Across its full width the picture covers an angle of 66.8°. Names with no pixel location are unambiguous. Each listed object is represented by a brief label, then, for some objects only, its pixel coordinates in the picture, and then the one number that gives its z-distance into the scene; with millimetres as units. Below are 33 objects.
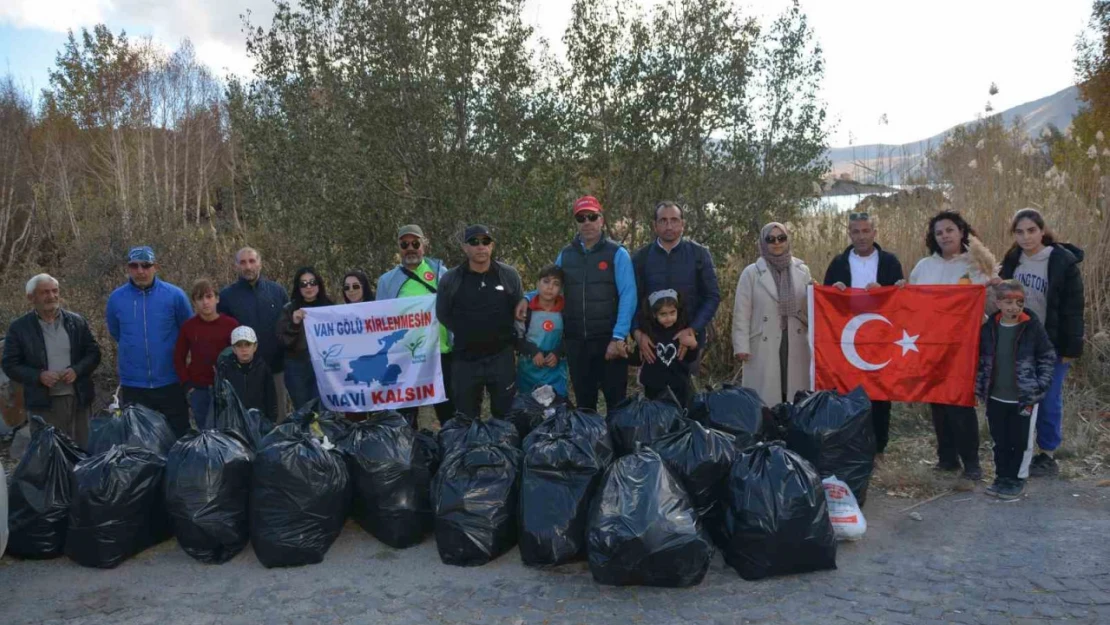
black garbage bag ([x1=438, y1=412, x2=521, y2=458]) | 5084
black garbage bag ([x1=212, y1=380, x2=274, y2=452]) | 5324
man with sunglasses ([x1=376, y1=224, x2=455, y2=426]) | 6297
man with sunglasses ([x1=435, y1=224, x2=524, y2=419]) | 5777
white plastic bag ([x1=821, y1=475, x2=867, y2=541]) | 4641
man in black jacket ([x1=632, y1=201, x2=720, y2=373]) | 5766
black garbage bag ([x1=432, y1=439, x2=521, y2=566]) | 4570
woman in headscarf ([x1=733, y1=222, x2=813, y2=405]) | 5980
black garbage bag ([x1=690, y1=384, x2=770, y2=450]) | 5160
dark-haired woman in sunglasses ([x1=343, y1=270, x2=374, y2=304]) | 6328
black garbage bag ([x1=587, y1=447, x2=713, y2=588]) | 4074
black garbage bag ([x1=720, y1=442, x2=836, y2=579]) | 4242
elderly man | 6043
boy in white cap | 5766
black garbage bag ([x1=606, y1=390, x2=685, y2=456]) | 5125
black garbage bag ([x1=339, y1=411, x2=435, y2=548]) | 4879
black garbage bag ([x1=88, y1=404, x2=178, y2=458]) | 5230
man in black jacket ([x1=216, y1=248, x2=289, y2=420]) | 6164
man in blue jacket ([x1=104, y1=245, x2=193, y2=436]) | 6062
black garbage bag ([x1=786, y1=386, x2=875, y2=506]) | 5109
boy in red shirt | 5898
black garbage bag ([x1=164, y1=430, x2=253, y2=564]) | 4656
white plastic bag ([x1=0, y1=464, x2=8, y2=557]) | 4137
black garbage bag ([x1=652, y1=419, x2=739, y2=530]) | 4559
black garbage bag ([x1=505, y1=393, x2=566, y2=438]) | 5598
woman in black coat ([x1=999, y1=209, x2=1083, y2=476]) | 5516
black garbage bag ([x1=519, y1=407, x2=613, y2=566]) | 4418
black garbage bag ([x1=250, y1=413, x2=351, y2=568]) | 4609
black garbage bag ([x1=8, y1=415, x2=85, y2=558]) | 4770
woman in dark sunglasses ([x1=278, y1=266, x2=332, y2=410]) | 6121
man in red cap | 5766
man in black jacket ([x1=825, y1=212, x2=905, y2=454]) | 6027
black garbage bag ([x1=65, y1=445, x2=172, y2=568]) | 4629
